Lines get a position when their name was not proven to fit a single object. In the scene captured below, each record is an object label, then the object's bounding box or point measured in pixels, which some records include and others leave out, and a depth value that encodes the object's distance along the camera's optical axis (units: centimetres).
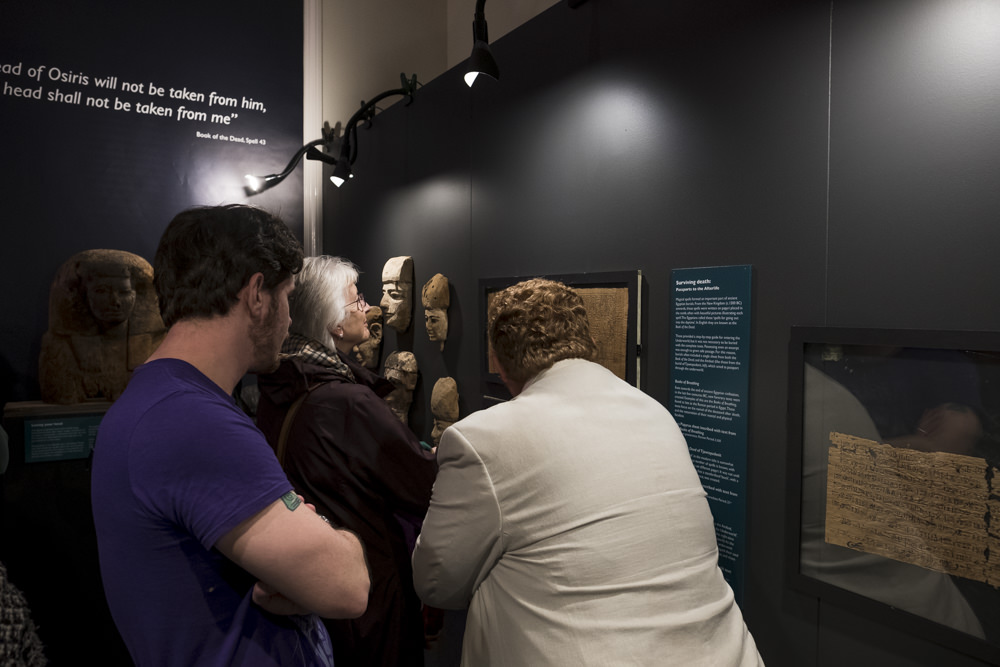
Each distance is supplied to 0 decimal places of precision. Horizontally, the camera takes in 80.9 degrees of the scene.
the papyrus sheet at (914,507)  134
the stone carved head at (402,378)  375
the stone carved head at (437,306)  340
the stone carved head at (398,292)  378
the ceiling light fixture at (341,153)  385
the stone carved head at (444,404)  333
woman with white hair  161
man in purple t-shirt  85
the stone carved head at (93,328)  329
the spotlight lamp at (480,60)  249
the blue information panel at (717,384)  188
